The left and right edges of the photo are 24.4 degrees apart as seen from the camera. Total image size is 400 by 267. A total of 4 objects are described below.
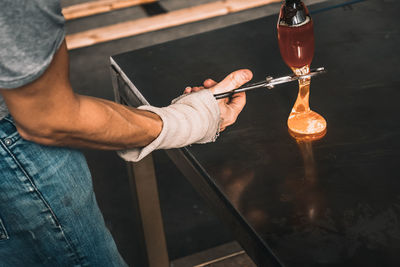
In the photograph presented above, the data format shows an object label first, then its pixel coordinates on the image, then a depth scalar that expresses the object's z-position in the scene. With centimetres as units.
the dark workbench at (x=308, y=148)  146
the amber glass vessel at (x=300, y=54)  163
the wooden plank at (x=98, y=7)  518
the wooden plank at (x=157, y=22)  465
